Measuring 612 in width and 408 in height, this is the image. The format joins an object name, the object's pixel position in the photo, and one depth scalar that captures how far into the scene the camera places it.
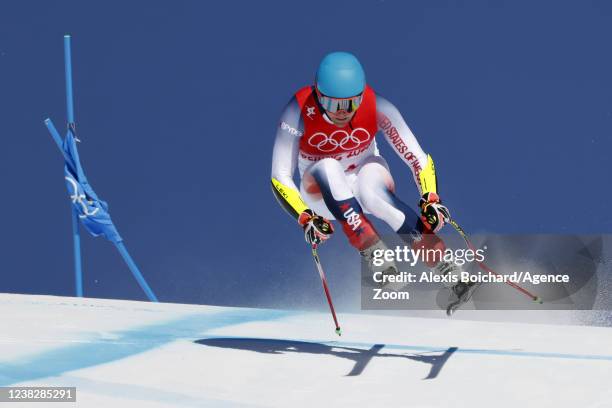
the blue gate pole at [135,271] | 15.54
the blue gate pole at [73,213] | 15.20
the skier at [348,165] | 10.10
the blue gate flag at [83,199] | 15.68
